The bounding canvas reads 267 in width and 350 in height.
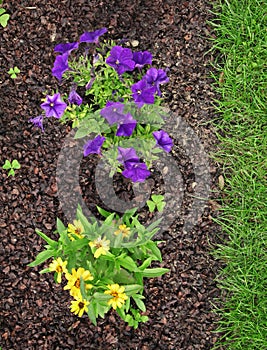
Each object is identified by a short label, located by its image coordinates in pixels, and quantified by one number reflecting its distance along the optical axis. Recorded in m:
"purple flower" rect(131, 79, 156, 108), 2.41
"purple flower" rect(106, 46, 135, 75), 2.45
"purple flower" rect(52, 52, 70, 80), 2.44
